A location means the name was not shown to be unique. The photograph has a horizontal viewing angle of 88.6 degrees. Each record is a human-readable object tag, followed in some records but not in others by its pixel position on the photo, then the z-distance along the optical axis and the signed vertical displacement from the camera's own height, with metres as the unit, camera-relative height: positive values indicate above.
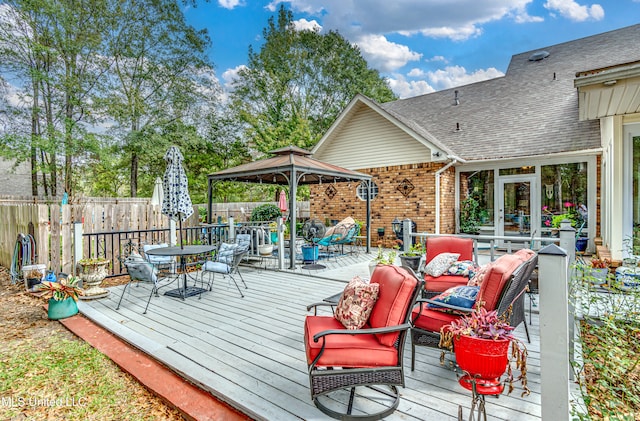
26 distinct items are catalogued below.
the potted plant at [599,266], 4.68 -0.93
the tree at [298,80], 22.06 +9.11
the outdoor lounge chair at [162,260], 5.47 -0.95
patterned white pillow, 4.33 -0.78
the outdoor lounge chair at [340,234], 8.60 -0.74
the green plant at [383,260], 4.79 -0.80
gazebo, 7.13 +0.88
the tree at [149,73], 16.59 +7.30
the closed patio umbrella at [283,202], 10.84 +0.18
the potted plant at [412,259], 5.70 -0.92
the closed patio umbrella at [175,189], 5.08 +0.31
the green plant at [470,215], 10.08 -0.31
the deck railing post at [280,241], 7.04 -0.74
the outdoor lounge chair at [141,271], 4.78 -0.93
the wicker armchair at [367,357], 2.21 -1.05
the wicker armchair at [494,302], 2.51 -0.78
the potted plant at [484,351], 1.80 -0.81
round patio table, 4.80 -0.65
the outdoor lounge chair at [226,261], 5.32 -0.90
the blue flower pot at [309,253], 7.67 -1.08
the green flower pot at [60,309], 4.50 -1.37
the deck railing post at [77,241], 5.72 -0.56
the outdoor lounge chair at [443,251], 4.15 -0.67
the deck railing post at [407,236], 6.08 -0.57
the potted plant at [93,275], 5.16 -1.04
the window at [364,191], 11.20 +0.54
